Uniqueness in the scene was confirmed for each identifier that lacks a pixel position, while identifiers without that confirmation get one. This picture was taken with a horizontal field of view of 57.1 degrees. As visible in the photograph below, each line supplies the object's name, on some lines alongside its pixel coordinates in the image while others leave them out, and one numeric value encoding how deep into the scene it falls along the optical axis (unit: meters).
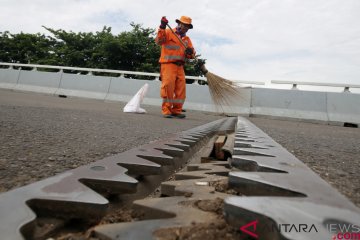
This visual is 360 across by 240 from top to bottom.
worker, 7.17
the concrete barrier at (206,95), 10.07
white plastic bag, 6.96
